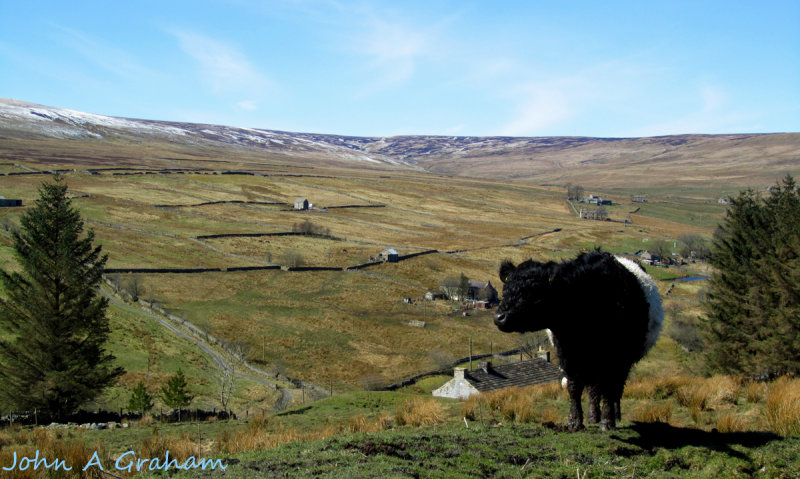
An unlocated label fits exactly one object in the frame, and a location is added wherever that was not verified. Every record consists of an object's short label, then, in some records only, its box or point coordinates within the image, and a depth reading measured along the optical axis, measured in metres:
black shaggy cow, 9.11
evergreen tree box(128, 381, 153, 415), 25.88
